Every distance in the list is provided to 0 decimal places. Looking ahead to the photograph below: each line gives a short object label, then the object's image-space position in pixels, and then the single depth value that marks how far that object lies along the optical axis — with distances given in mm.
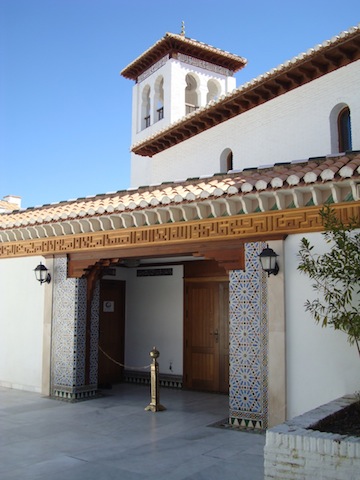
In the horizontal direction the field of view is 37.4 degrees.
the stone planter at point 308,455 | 3943
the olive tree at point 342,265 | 5145
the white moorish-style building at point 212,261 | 6637
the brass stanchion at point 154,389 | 8094
